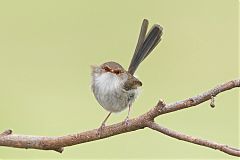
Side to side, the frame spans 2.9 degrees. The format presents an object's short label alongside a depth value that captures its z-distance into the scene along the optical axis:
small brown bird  4.28
